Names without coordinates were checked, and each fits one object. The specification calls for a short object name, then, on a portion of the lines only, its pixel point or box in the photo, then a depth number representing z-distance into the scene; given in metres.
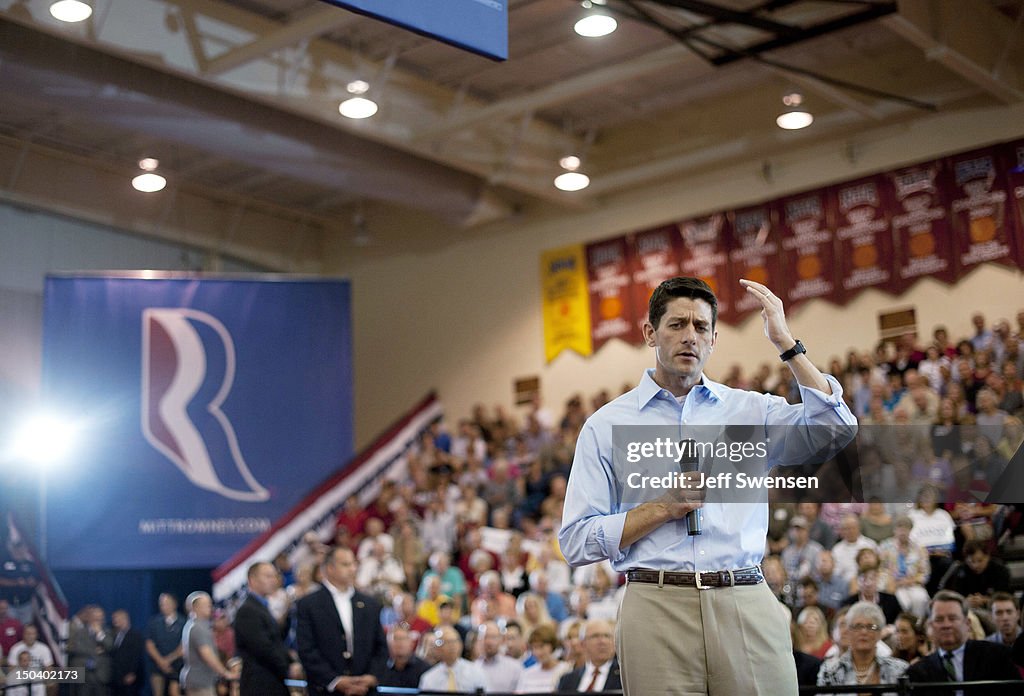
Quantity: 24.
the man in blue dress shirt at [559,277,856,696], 2.79
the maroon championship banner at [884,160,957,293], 12.29
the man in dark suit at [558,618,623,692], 6.98
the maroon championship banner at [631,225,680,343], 14.63
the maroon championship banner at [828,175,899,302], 12.84
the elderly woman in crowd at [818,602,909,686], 6.00
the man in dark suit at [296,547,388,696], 6.51
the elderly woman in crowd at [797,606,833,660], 7.08
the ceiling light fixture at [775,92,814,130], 12.29
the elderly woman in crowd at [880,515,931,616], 7.49
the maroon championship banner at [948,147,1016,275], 10.38
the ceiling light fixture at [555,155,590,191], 13.92
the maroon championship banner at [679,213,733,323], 14.06
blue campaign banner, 11.33
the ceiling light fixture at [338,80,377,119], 11.20
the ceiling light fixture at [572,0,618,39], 8.27
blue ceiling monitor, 3.78
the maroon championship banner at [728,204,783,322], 13.72
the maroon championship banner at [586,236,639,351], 15.03
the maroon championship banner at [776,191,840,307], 13.29
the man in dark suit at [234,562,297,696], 6.52
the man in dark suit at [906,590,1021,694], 5.52
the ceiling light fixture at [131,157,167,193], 10.37
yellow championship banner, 15.50
